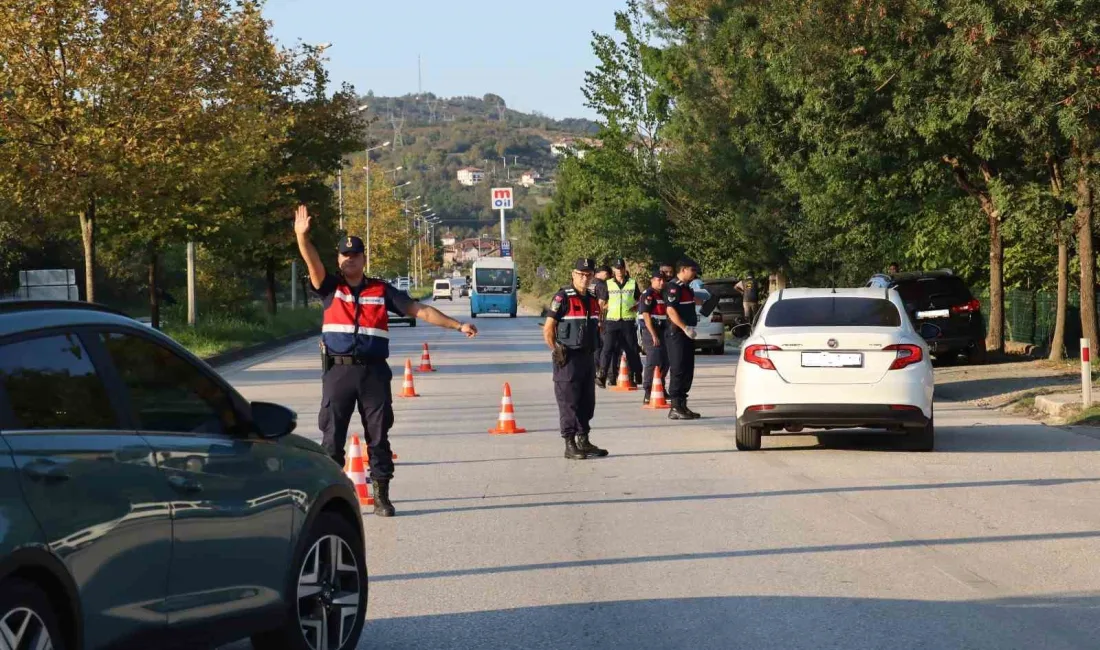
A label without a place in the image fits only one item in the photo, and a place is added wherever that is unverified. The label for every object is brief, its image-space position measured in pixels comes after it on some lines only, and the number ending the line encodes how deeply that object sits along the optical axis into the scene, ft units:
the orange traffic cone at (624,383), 78.74
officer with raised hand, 34.32
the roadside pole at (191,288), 131.85
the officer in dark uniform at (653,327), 65.00
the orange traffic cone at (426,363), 96.84
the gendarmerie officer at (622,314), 74.28
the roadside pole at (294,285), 192.54
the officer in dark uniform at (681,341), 60.34
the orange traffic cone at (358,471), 37.86
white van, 421.59
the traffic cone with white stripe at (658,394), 66.85
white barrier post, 59.11
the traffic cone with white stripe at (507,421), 56.37
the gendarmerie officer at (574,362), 47.37
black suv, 88.69
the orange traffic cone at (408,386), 75.97
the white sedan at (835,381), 47.55
